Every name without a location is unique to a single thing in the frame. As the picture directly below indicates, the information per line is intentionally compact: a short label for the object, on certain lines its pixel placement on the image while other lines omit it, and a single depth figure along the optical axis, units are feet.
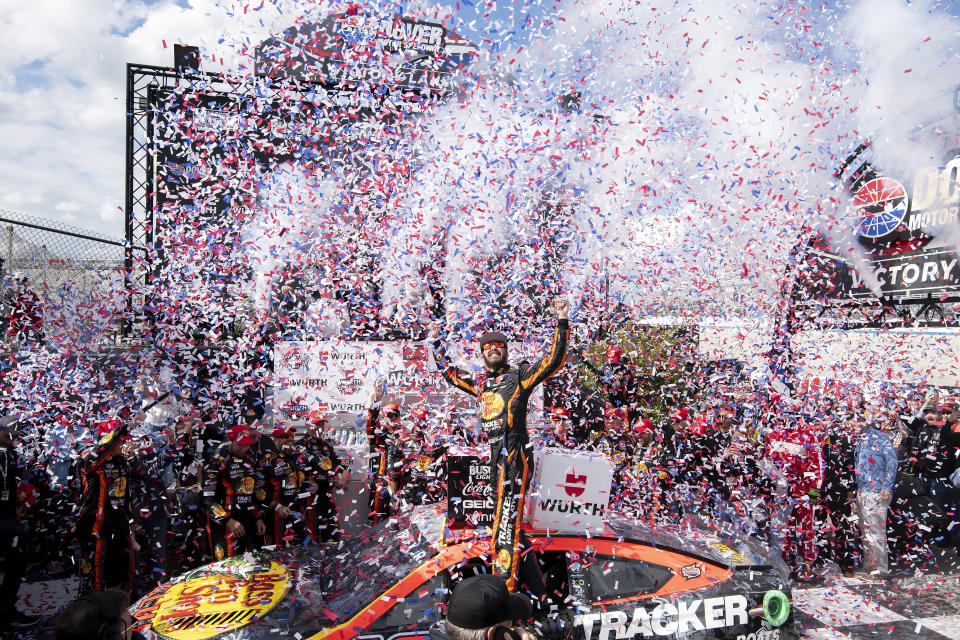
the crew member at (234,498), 17.11
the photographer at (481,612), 6.62
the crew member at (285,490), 19.10
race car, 10.45
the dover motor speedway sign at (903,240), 32.60
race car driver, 11.85
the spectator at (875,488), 19.86
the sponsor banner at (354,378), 24.80
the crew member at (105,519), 16.53
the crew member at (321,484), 20.40
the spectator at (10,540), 15.80
